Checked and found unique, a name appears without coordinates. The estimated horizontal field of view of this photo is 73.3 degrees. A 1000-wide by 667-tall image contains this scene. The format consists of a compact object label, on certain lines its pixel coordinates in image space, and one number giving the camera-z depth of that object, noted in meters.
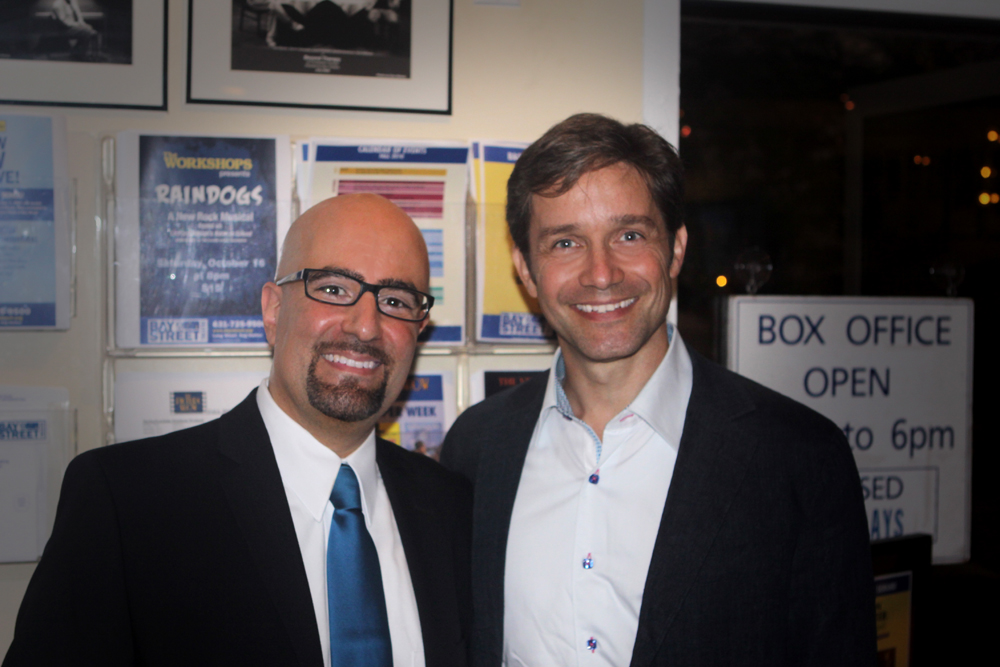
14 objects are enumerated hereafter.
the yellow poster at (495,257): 2.06
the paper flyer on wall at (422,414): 2.02
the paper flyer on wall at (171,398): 1.87
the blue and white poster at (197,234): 1.87
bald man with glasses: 1.25
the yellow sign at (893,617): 2.08
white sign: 2.18
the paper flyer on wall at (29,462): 1.83
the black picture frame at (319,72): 1.90
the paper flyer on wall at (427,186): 1.96
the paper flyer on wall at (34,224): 1.81
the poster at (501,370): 2.07
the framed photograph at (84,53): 1.82
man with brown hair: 1.41
